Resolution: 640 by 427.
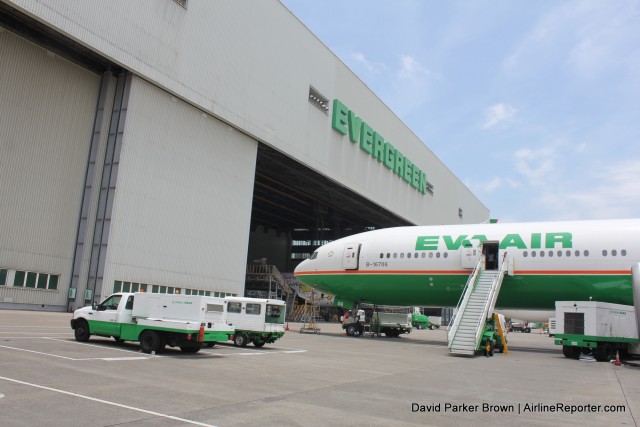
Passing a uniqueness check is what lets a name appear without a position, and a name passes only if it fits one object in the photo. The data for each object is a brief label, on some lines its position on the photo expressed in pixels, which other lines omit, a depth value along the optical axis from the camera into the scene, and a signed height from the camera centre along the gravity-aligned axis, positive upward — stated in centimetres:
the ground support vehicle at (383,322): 3247 -145
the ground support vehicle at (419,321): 5644 -206
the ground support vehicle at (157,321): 1516 -121
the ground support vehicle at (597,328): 2086 -51
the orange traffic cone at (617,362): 1992 -170
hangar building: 2794 +885
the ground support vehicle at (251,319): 1966 -117
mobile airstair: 2116 -16
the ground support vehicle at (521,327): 7050 -237
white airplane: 2366 +216
